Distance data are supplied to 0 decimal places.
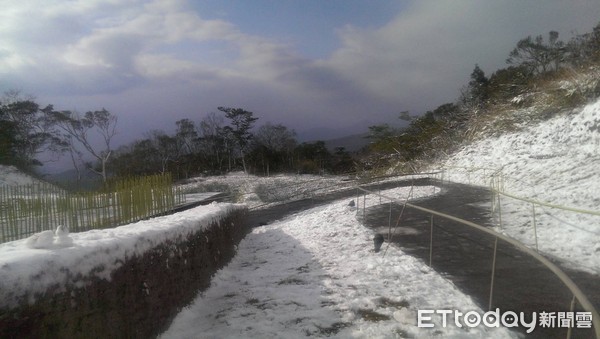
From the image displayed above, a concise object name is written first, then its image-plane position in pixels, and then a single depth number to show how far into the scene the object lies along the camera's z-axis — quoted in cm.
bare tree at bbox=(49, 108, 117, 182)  3952
